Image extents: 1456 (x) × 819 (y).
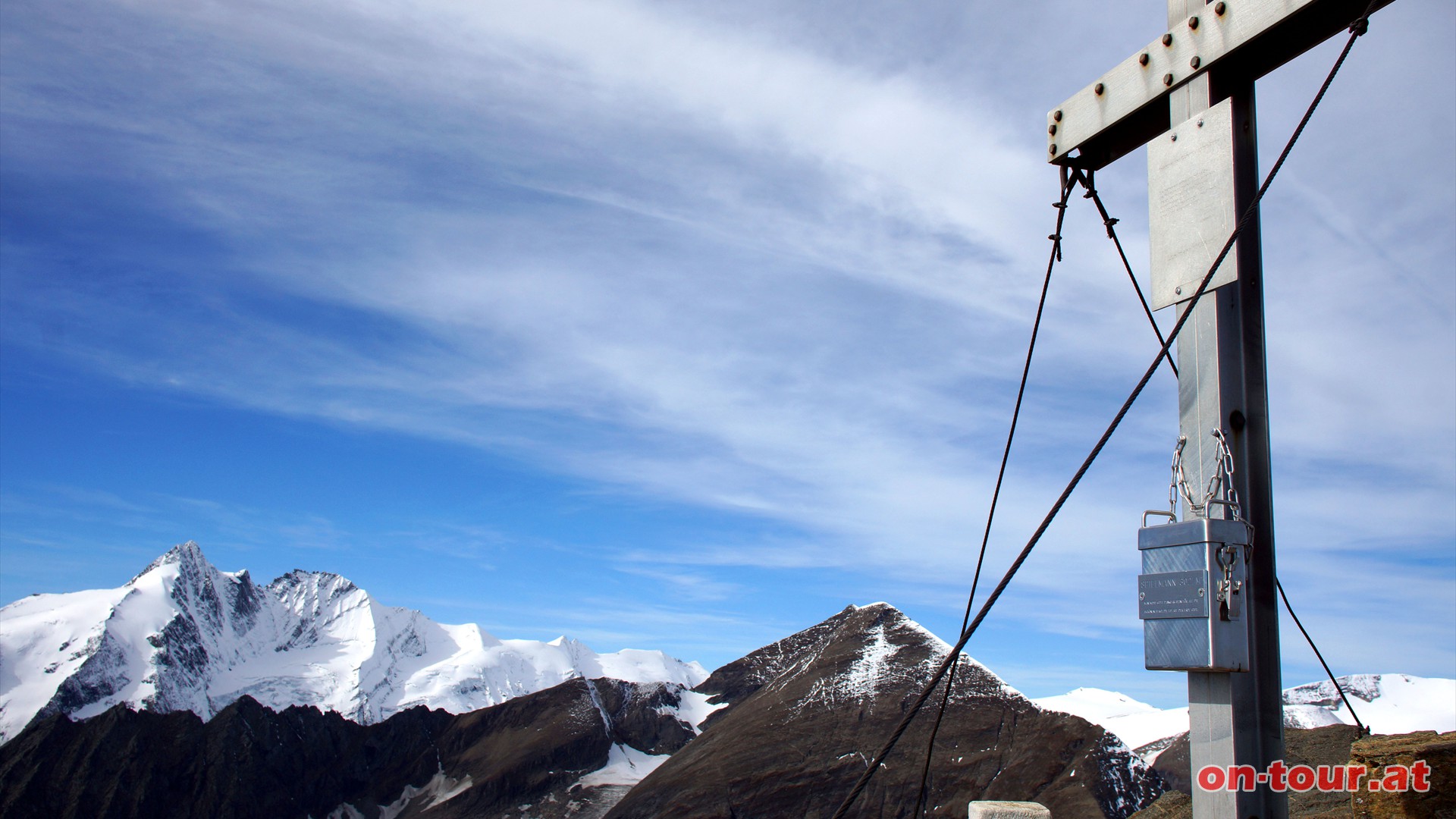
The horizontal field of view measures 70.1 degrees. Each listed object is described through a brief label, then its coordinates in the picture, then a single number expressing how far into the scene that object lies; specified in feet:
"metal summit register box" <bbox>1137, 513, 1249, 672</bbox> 13.57
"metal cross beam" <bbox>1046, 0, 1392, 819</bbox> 13.65
